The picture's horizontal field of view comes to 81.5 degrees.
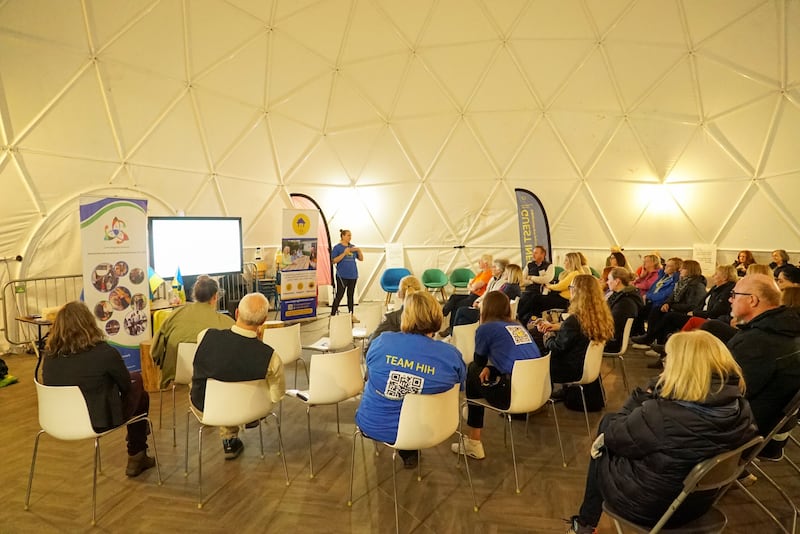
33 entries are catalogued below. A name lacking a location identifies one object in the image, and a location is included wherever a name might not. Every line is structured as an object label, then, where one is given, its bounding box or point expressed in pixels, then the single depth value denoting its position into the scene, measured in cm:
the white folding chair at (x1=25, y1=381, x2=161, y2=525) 296
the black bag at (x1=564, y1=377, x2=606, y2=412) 487
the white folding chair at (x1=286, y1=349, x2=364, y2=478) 371
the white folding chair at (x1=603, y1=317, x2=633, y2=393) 505
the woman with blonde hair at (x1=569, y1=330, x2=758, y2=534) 211
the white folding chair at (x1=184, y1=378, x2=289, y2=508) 316
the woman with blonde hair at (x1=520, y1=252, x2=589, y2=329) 686
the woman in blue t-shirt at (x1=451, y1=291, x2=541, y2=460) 371
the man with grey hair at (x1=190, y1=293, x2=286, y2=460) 328
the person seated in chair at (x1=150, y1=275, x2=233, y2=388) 419
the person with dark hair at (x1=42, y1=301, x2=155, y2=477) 307
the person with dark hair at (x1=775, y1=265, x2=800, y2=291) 526
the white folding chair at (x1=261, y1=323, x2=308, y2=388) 479
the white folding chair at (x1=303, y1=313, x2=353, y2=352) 522
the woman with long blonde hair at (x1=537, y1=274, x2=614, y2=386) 420
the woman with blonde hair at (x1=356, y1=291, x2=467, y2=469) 303
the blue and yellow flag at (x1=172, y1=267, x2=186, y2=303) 741
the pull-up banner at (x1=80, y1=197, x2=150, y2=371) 550
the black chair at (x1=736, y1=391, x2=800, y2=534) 260
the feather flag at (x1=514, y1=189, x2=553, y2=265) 1081
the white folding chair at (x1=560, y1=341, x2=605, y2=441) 421
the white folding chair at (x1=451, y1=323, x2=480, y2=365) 501
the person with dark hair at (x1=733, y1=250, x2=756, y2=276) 810
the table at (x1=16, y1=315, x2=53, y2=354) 507
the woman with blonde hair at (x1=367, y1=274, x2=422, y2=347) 466
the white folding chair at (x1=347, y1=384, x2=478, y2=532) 287
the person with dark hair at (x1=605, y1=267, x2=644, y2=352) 517
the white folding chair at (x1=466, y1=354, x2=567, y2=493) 349
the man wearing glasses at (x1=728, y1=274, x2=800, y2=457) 290
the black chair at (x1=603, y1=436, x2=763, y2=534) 199
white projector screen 810
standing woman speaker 943
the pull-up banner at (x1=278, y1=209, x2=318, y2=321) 901
